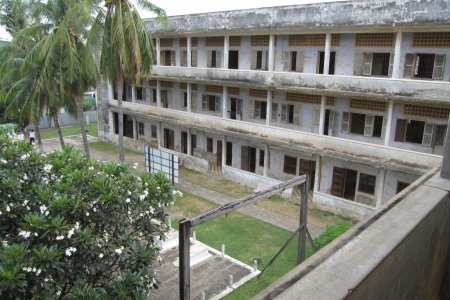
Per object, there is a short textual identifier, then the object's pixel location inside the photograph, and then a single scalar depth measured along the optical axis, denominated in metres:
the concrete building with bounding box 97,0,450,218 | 15.76
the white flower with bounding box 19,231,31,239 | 5.92
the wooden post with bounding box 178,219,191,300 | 6.11
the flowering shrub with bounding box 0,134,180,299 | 5.54
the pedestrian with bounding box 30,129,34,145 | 30.30
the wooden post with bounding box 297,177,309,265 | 9.11
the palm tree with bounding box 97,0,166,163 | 16.86
